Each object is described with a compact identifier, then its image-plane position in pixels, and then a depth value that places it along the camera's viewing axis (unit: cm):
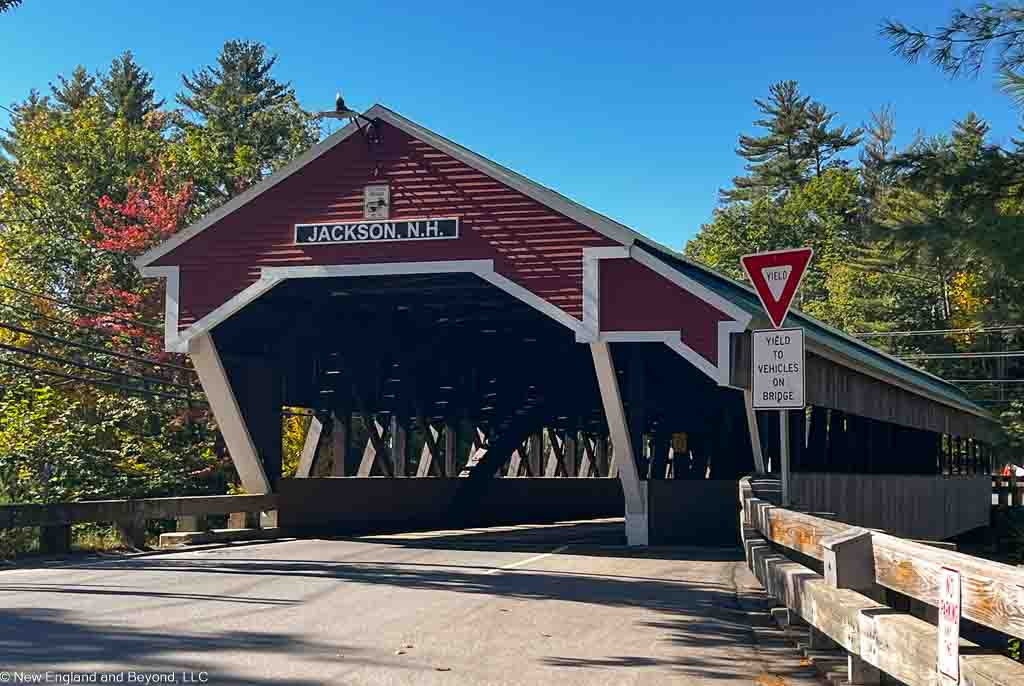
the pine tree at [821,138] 10188
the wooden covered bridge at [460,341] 2275
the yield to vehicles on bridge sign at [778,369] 1161
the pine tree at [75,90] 9038
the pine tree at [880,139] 8672
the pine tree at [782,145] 10332
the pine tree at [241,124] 4944
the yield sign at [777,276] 1173
